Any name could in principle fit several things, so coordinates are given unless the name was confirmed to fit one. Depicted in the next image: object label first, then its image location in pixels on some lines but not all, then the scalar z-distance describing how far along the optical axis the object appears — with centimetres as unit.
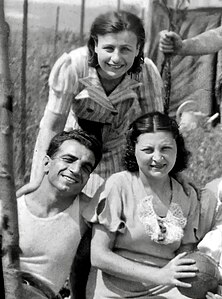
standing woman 432
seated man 397
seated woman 389
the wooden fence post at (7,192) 262
